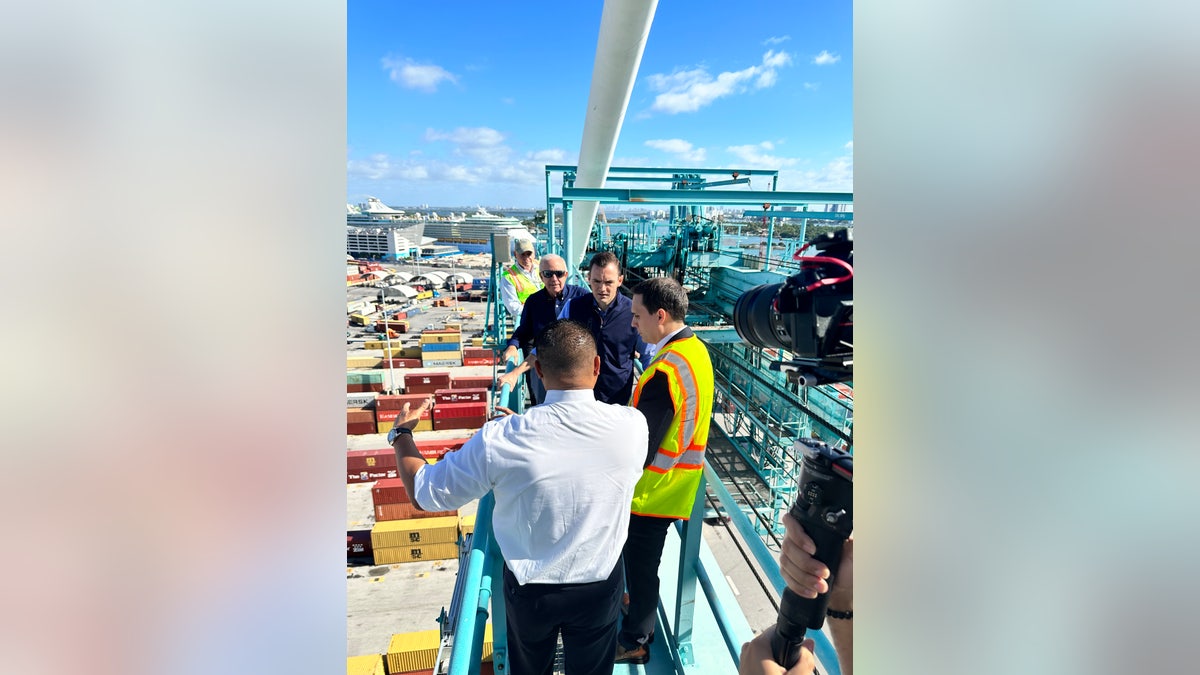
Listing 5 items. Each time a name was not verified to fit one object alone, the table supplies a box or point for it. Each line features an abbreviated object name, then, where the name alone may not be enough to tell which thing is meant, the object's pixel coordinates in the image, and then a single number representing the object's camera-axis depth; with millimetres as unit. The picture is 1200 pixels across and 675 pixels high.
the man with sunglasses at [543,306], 3961
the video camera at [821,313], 1176
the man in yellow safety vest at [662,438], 2441
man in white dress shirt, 1877
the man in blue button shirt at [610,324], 3635
